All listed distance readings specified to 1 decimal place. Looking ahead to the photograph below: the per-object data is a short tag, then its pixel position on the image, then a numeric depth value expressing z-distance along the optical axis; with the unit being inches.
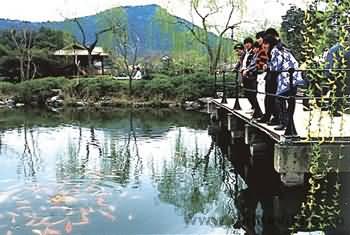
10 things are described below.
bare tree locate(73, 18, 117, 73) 1276.2
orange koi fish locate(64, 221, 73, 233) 254.1
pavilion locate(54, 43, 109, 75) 1384.1
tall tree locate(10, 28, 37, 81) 1285.1
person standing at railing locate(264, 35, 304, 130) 277.1
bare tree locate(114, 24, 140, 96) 1267.2
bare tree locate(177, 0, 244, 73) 1127.0
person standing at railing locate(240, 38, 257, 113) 360.5
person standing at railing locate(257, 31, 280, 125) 283.9
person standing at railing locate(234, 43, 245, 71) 397.4
